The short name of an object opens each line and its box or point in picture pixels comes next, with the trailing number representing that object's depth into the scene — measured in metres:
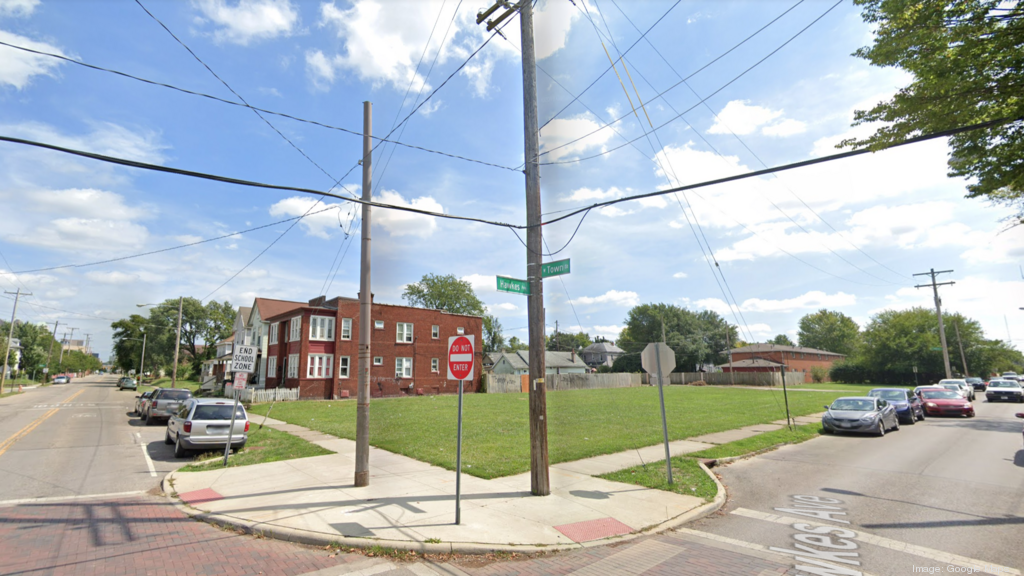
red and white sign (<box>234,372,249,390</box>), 12.03
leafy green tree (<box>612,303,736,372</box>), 75.62
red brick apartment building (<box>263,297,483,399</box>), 35.84
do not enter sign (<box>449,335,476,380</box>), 7.04
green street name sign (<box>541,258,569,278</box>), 8.39
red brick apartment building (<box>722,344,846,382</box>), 67.25
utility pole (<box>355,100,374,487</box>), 9.13
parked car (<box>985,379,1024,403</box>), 33.44
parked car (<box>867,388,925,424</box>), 19.62
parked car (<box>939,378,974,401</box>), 30.92
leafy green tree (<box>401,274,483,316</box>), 77.38
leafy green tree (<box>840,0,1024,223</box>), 8.81
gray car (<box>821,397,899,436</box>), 15.85
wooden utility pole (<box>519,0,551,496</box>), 8.35
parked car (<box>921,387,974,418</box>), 22.34
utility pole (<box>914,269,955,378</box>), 42.79
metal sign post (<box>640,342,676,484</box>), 9.81
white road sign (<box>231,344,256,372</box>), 11.79
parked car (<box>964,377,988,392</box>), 50.92
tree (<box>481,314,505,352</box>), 91.25
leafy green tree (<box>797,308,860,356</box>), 100.94
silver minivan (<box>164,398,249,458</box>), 12.82
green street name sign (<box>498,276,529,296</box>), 8.43
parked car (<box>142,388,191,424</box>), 20.67
